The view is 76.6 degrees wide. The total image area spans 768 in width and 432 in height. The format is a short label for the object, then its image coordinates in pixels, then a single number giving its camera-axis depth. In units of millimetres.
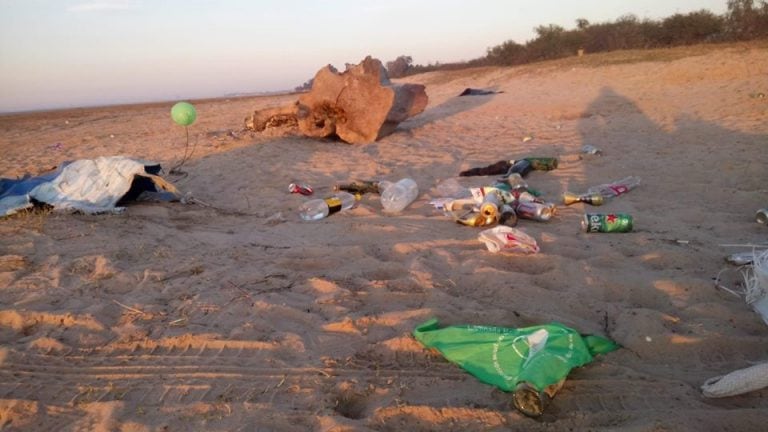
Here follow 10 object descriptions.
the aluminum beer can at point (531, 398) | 1779
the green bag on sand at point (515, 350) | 1936
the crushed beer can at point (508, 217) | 3652
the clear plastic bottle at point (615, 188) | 4371
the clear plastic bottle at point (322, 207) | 4242
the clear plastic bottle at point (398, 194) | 4336
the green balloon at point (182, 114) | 5812
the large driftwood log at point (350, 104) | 7344
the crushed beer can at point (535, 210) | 3754
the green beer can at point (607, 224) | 3416
